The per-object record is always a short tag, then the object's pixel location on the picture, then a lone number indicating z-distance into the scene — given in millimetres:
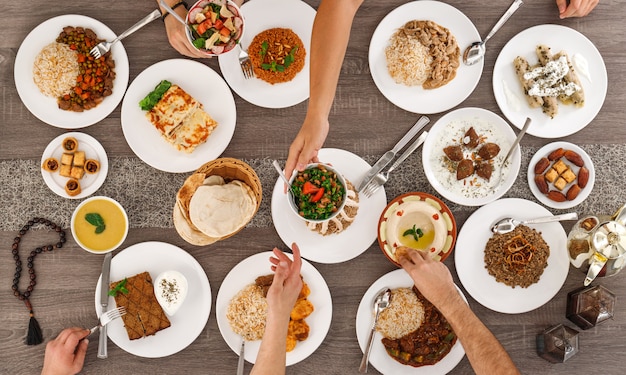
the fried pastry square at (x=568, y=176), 2773
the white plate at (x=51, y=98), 2750
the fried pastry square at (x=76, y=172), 2740
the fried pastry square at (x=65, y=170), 2736
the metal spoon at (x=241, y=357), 2691
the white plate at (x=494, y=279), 2803
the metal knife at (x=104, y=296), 2742
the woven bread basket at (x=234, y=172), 2652
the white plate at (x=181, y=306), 2779
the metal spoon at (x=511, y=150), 2680
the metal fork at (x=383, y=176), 2740
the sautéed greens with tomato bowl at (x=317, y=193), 2564
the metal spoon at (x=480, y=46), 2744
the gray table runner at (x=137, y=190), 2838
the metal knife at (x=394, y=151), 2781
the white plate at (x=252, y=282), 2764
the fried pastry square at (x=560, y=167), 2773
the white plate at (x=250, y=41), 2738
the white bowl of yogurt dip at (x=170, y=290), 2760
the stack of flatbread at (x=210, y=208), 2533
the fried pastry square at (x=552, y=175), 2781
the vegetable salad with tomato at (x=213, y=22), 2502
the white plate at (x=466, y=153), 2783
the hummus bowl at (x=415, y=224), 2725
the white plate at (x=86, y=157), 2766
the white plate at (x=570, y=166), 2785
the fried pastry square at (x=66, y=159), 2738
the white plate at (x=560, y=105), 2811
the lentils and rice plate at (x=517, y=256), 2748
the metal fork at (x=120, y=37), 2723
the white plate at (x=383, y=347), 2766
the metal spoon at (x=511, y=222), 2738
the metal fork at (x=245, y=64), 2697
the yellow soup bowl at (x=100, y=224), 2756
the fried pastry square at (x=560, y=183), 2779
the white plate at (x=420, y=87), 2771
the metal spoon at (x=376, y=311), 2740
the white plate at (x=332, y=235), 2775
